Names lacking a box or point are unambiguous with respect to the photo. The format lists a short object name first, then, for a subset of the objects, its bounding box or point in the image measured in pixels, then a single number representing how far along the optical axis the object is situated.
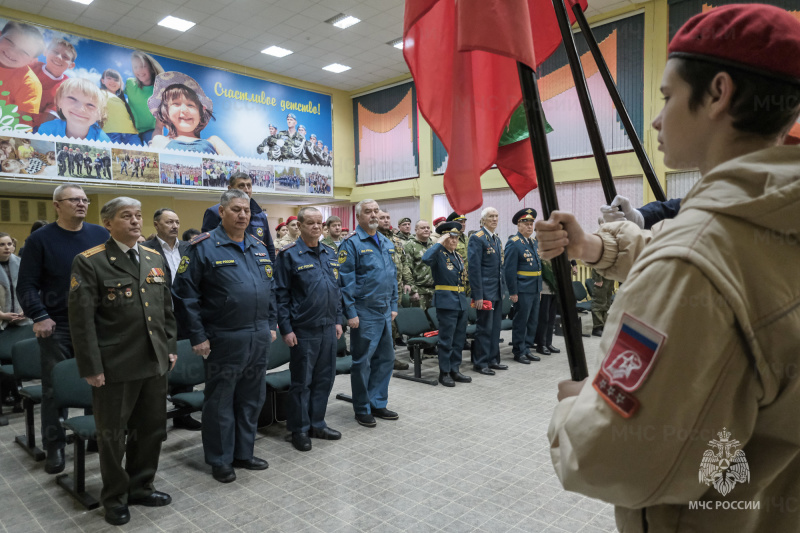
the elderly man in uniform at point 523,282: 6.28
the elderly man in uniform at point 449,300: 5.30
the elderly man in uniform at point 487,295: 5.72
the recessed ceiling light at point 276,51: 11.12
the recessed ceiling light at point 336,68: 12.17
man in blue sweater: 3.20
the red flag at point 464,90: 1.53
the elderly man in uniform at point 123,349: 2.60
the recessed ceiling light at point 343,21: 9.81
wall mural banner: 8.45
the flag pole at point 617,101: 1.45
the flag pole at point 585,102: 1.07
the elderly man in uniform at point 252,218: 3.79
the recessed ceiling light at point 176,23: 9.48
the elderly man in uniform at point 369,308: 4.10
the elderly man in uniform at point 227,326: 3.13
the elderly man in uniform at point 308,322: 3.67
